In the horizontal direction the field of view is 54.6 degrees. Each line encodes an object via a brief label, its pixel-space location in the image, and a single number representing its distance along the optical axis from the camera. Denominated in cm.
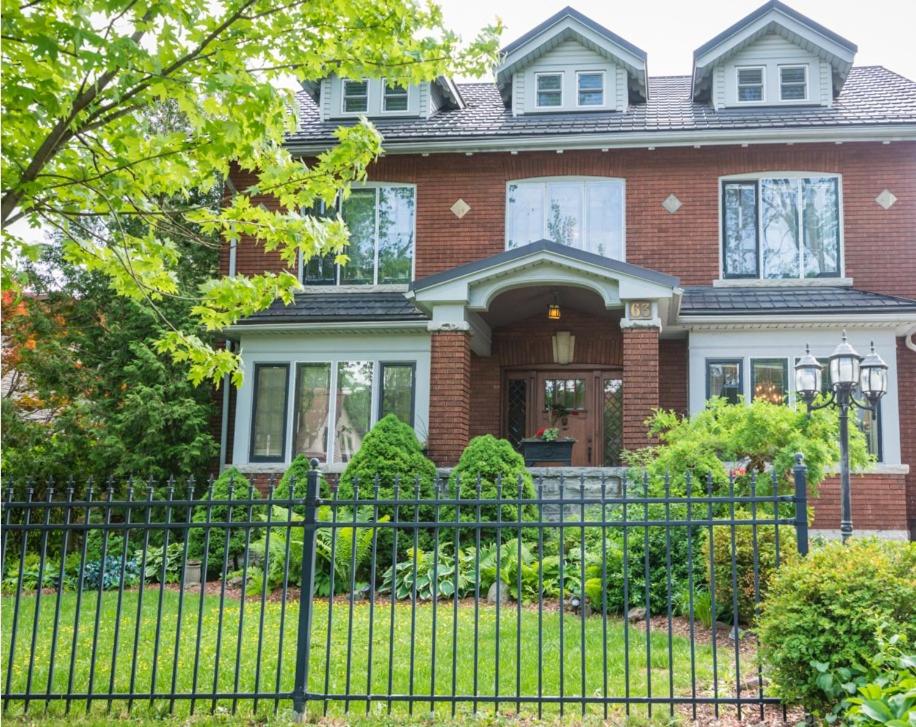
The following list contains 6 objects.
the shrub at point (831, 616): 495
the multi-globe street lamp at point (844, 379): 880
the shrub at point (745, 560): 759
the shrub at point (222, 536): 1216
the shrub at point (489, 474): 1073
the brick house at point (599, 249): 1399
